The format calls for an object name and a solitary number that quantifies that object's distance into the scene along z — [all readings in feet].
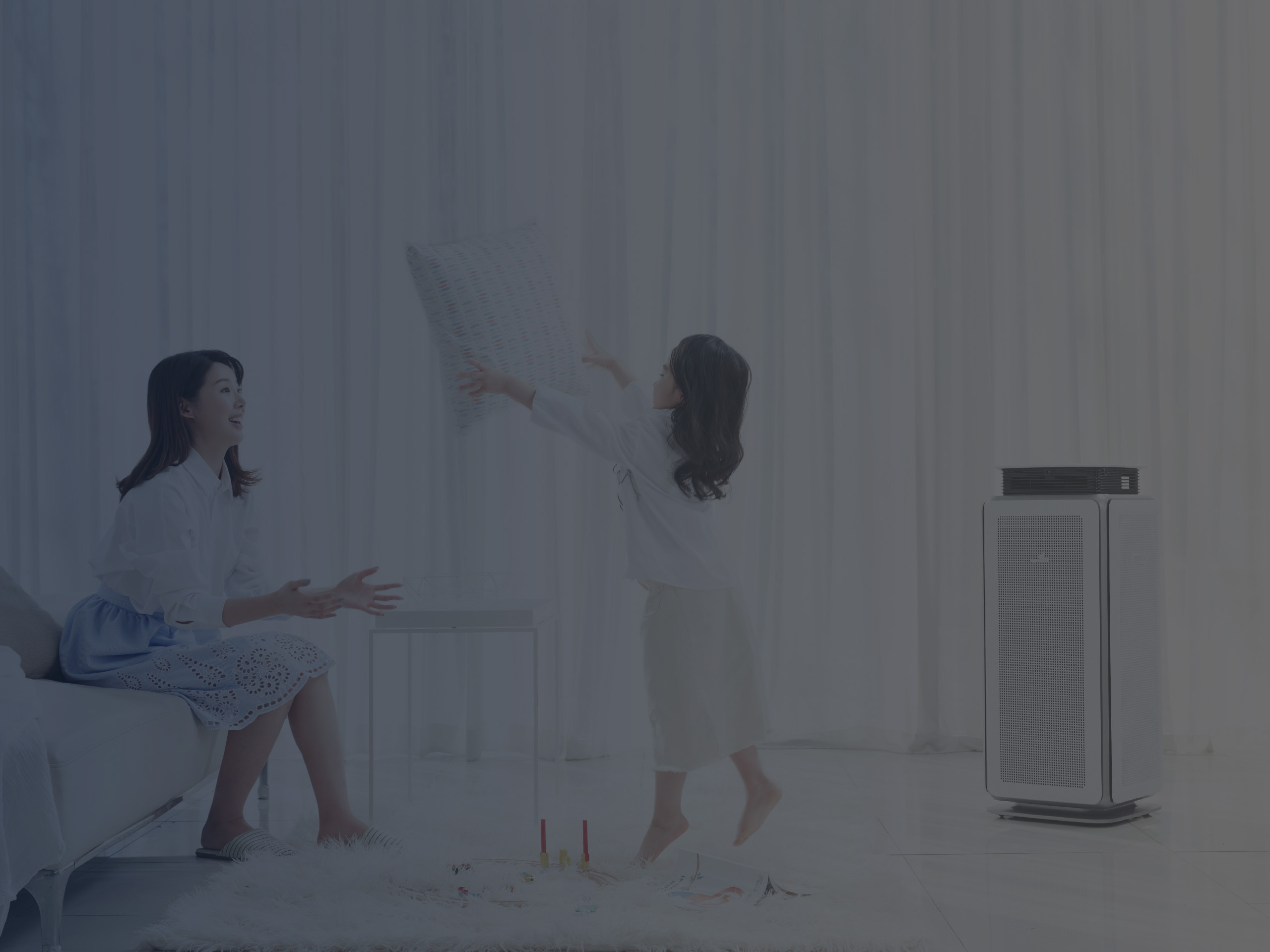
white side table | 7.88
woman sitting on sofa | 7.34
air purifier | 8.15
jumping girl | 7.13
